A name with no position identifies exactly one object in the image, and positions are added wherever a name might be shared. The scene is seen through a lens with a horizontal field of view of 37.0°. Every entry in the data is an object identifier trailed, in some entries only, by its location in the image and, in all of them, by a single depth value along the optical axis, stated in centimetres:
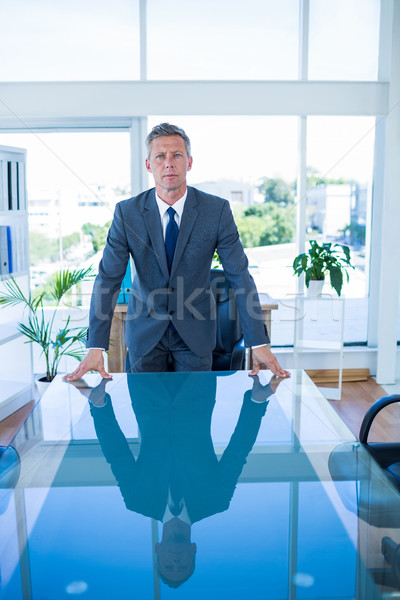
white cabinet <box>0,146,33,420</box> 385
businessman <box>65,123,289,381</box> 224
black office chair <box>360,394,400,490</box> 186
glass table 98
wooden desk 399
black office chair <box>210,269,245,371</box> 304
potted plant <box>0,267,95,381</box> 391
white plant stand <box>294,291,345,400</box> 472
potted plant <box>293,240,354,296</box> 432
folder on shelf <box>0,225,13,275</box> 385
